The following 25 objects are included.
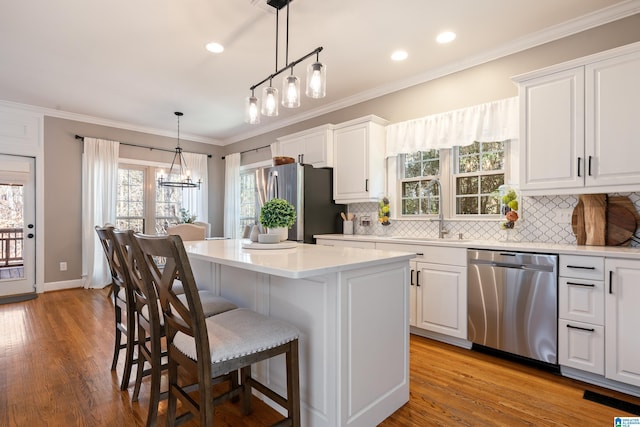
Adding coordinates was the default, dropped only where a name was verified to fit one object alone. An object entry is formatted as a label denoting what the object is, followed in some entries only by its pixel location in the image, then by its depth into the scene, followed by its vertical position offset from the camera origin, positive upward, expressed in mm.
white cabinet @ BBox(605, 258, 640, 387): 2029 -685
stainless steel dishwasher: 2334 -688
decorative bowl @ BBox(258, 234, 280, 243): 2256 -186
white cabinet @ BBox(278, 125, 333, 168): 4195 +891
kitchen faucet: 3447 -57
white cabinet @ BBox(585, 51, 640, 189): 2211 +646
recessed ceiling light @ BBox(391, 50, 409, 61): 3141 +1547
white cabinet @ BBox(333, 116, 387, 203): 3822 +646
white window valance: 2980 +861
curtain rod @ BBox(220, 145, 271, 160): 5788 +1151
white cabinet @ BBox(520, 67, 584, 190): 2420 +641
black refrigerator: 3967 +215
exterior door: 4566 -217
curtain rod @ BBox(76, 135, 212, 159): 5086 +1136
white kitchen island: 1539 -572
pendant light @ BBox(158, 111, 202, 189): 5903 +765
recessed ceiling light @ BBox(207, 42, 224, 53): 2994 +1540
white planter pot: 2262 -140
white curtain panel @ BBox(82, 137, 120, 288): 5059 +67
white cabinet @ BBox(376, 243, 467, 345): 2777 -701
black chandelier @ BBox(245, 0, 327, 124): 2074 +823
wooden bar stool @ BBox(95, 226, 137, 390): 2059 -643
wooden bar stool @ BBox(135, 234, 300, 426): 1266 -554
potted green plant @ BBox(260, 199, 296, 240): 2195 -25
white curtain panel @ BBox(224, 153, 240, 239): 6277 +215
